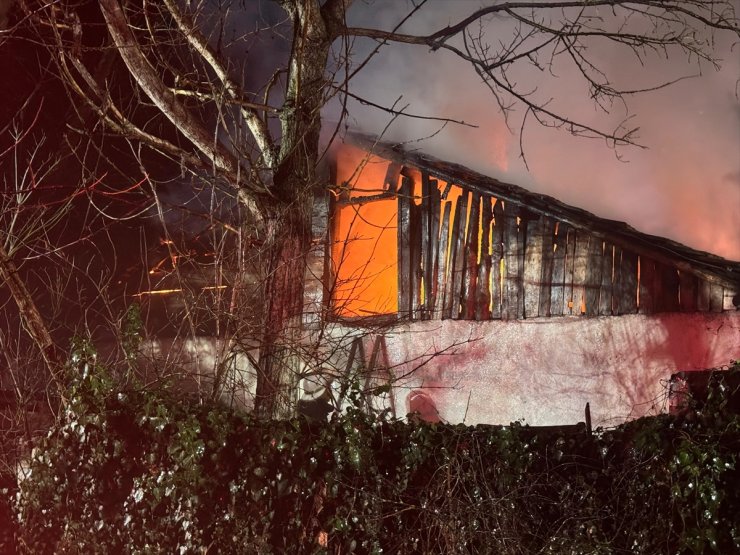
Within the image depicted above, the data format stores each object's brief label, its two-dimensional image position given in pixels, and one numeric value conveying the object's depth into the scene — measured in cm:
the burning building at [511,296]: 955
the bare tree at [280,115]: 728
